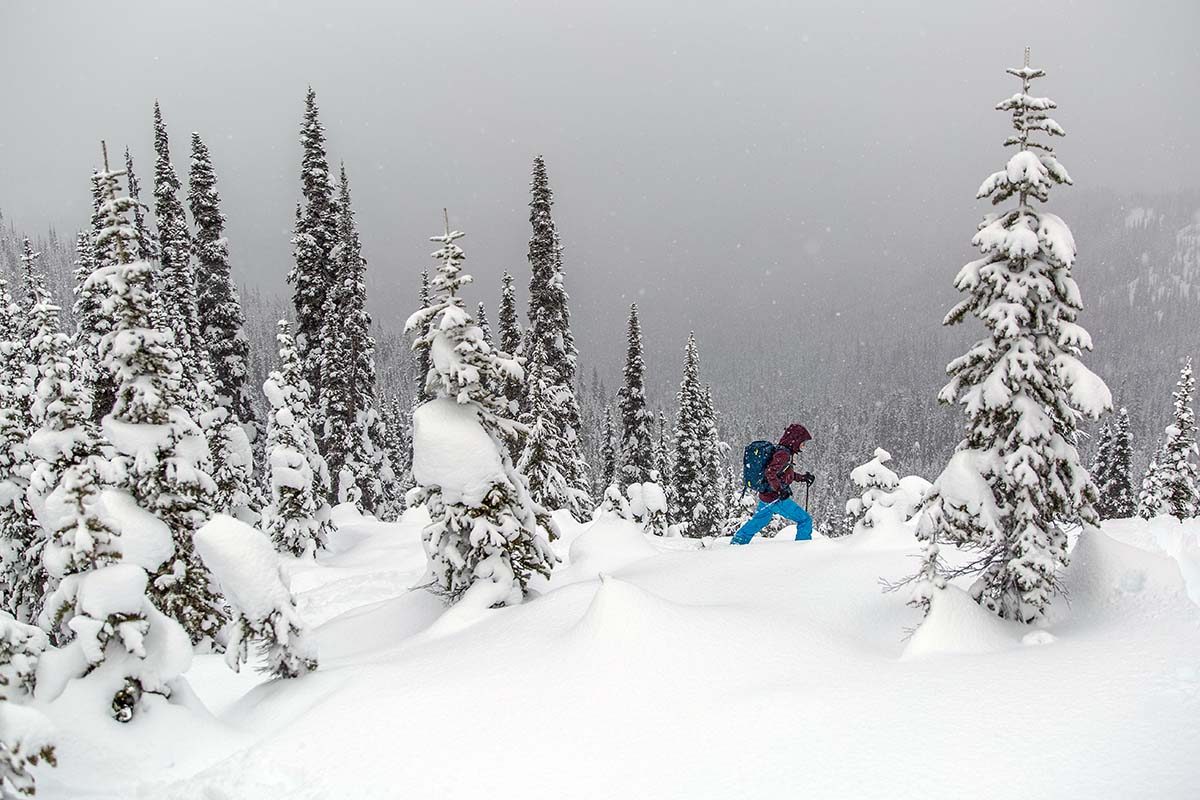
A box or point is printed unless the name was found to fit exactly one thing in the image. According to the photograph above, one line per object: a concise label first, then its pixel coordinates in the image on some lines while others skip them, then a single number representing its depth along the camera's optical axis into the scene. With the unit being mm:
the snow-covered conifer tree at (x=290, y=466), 24672
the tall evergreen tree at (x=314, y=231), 31359
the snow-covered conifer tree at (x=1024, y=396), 7867
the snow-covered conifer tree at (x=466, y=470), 11070
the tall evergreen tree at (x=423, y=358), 38716
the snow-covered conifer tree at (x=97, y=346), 13062
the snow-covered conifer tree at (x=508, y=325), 35469
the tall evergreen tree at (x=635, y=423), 38750
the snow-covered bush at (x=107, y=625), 7016
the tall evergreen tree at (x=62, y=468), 7234
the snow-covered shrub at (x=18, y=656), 6172
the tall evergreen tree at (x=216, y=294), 30297
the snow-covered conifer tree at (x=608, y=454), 52119
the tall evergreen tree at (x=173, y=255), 28031
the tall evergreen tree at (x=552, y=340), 30125
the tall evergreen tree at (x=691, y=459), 38906
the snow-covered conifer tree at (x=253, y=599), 8164
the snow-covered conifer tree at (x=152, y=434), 12320
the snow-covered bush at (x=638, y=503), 23562
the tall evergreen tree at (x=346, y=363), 31391
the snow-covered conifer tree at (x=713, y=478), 40856
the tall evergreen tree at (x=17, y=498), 15000
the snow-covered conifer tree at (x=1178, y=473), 28969
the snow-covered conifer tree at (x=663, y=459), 46375
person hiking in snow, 13539
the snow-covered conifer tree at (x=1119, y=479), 38312
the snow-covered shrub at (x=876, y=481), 18656
